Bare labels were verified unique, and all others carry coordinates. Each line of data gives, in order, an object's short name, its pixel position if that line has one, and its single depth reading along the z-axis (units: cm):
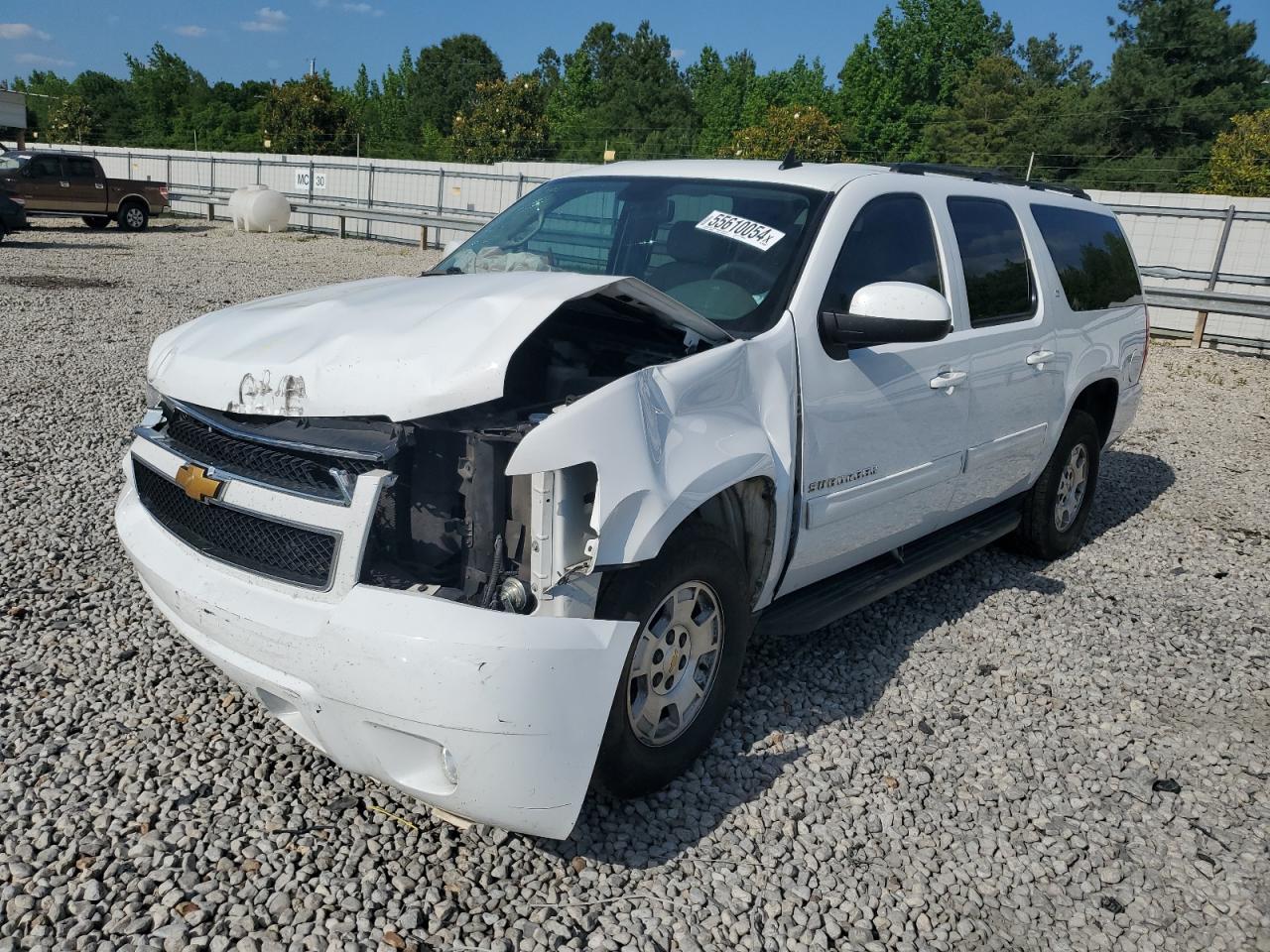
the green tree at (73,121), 6919
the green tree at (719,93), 7138
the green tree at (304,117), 5941
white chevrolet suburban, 249
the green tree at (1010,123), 4672
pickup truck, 2381
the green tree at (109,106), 7244
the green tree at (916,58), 6550
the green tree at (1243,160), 3578
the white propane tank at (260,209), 2625
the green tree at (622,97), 6881
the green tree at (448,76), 9081
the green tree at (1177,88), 4328
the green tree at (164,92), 7350
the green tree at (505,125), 5966
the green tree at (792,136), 4994
